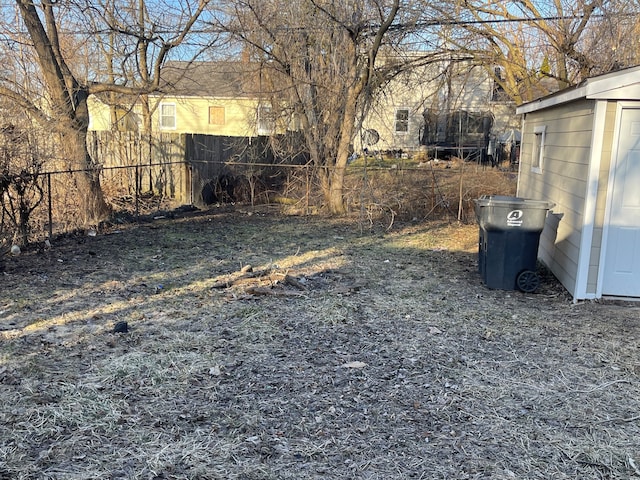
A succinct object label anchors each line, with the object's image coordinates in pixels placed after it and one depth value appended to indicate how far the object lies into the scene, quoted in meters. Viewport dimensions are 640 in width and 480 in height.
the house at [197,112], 19.44
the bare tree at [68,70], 8.80
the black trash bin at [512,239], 6.33
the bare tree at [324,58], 10.87
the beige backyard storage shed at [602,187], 5.60
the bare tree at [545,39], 11.79
